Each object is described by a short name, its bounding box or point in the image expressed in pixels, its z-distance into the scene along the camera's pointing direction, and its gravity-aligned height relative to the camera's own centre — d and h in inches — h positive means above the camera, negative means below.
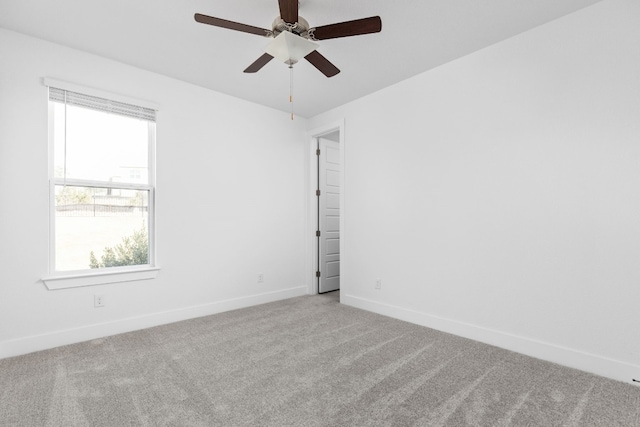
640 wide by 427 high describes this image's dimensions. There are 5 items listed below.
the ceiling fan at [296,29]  75.4 +47.1
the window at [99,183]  111.3 +10.7
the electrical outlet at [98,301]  115.3 -33.1
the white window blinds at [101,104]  109.4 +40.5
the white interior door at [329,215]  186.9 -1.8
